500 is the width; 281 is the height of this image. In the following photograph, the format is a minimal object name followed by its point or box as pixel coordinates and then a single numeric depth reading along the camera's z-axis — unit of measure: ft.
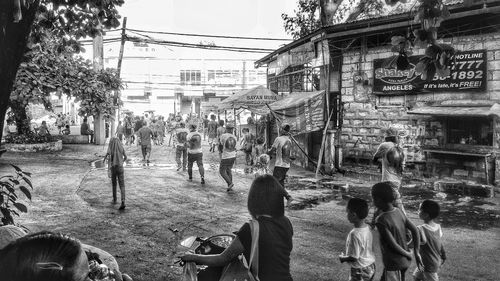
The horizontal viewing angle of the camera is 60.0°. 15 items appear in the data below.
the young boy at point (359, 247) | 12.40
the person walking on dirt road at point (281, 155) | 33.53
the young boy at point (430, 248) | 13.53
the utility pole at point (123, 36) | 69.73
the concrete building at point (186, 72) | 178.29
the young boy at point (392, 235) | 12.63
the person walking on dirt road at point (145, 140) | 53.26
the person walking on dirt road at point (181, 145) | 46.68
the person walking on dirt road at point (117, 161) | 30.71
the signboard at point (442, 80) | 39.09
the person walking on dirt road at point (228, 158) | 37.73
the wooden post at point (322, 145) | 46.90
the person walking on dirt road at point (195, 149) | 40.98
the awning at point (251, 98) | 55.77
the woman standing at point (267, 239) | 8.66
